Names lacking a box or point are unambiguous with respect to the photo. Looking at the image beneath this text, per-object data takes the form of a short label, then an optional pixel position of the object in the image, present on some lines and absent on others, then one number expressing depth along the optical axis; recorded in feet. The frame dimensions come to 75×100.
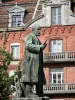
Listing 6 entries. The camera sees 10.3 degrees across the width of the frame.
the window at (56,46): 142.61
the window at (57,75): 141.59
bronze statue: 45.68
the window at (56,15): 141.69
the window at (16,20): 145.89
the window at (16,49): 146.20
